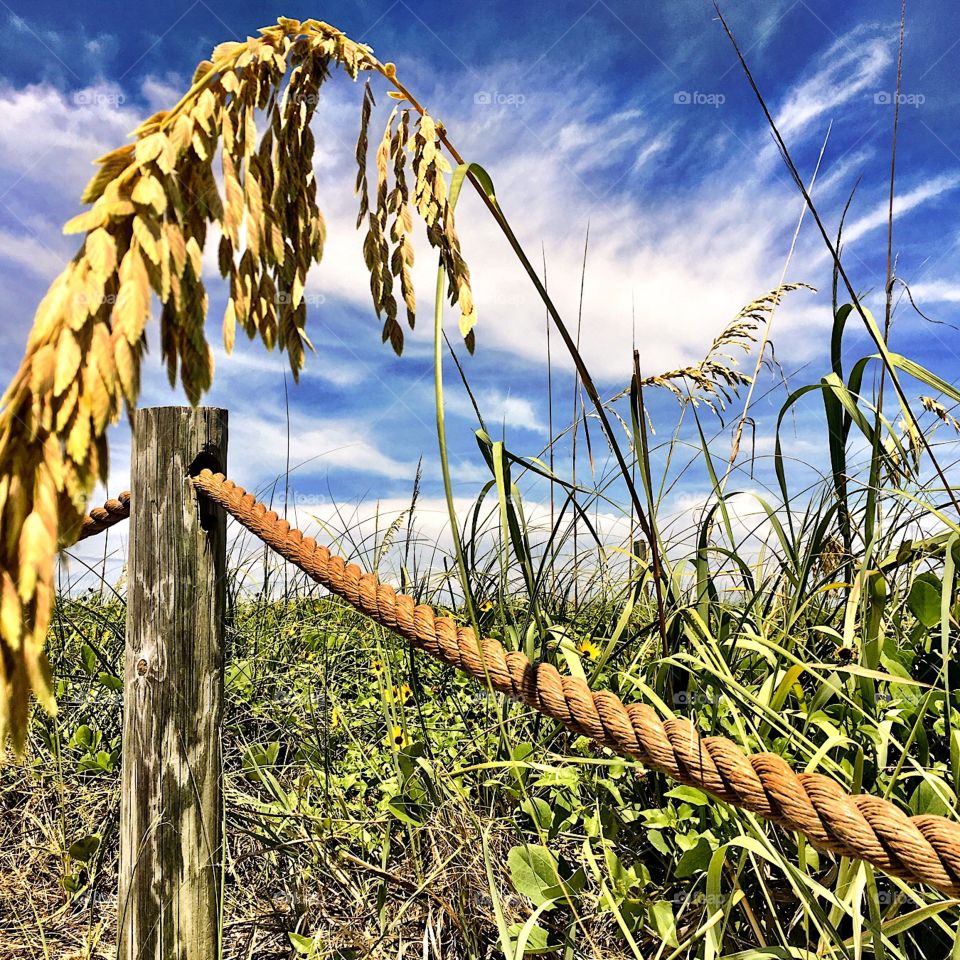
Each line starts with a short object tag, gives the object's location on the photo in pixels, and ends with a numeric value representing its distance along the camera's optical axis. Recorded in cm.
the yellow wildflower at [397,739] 231
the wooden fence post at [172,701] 190
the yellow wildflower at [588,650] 218
